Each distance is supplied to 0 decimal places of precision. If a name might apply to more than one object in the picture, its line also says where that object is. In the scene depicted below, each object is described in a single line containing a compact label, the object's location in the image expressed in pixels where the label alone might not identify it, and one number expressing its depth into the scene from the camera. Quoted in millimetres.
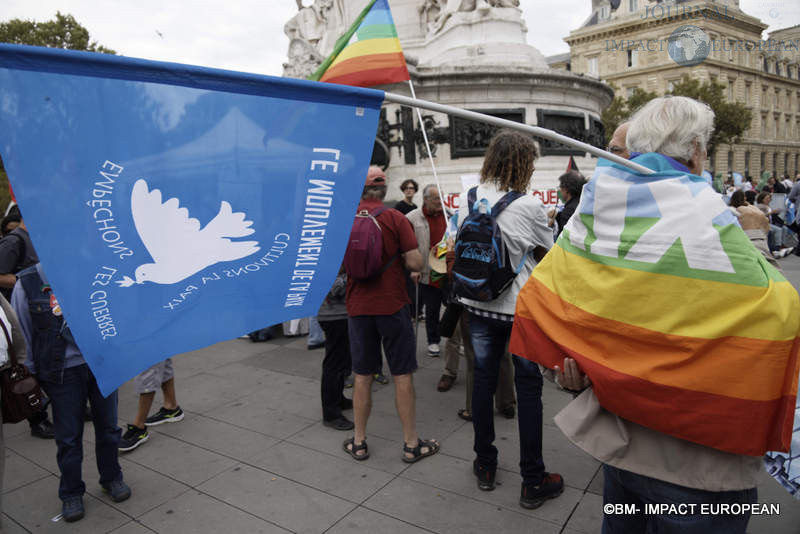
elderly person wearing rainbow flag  1422
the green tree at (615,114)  37403
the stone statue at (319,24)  17312
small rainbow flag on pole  3801
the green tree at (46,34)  29297
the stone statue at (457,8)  11754
